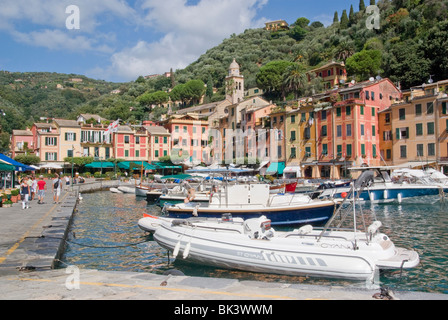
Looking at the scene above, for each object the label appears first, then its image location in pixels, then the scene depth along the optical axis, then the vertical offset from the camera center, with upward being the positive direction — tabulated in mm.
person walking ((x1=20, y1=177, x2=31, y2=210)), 22453 -1354
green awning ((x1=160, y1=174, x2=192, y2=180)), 37578 -648
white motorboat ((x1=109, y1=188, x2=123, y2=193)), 48625 -2541
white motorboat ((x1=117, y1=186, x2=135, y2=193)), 48125 -2417
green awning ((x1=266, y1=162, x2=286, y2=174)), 58844 +97
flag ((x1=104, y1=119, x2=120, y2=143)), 57547 +6833
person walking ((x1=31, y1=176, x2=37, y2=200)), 28862 -1276
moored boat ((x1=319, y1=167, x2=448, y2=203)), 31906 -2168
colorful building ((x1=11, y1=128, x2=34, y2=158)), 73806 +6194
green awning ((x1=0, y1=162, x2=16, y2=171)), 24889 +324
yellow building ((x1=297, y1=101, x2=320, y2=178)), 54344 +4052
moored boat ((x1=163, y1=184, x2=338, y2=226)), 19234 -2019
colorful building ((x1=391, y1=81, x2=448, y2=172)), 44438 +4771
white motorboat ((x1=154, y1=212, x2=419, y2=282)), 9883 -2333
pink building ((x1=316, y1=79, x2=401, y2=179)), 49312 +5615
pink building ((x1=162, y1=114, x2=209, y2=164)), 75188 +6892
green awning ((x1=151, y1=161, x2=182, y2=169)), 67700 +936
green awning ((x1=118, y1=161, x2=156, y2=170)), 69438 +985
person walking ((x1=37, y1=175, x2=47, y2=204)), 25953 -1246
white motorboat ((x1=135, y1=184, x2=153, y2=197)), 42062 -2250
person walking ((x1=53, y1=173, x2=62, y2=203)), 28672 -1424
